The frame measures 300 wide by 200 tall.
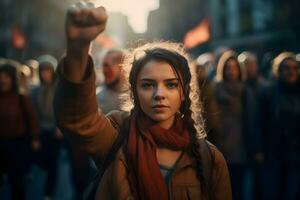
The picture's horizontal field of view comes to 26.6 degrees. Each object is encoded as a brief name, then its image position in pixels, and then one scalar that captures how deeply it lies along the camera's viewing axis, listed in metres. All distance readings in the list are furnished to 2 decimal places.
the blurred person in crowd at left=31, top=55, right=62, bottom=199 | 8.93
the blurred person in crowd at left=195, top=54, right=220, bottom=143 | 6.74
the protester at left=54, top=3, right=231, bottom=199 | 2.70
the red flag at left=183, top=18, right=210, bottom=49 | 9.46
